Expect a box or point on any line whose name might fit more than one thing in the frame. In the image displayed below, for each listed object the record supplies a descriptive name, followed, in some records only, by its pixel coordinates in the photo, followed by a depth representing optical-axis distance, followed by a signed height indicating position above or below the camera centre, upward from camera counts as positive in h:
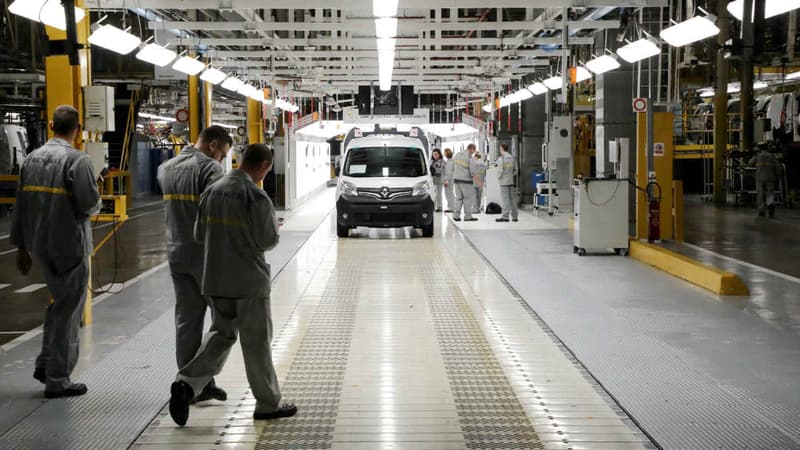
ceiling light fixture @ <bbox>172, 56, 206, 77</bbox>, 14.20 +1.61
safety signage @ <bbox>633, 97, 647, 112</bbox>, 14.73 +0.95
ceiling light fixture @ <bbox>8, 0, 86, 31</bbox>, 7.83 +1.34
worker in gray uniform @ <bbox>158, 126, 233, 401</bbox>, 5.59 -0.39
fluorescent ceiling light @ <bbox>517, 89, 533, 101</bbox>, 21.35 +1.64
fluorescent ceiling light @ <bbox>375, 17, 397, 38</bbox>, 12.22 +1.88
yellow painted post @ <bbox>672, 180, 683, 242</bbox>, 16.02 -0.73
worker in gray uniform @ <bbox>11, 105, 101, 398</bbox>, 5.83 -0.40
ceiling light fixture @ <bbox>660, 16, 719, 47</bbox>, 10.16 +1.47
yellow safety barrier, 10.02 -1.23
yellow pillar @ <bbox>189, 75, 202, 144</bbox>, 17.01 +1.03
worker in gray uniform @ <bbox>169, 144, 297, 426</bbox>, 5.10 -0.58
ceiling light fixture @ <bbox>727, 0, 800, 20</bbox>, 8.19 +1.37
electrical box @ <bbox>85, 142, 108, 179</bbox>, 7.99 +0.15
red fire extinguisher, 14.73 -0.71
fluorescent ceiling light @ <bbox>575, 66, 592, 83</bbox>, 15.64 +1.52
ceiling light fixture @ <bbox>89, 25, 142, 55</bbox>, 10.78 +1.54
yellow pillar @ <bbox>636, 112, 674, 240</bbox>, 15.23 +0.01
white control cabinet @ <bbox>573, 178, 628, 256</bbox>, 13.74 -0.70
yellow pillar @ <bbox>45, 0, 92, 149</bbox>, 8.12 +0.76
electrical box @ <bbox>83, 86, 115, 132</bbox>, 8.13 +0.52
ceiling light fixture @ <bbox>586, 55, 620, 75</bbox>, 14.00 +1.52
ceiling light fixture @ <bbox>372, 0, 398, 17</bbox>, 10.78 +1.87
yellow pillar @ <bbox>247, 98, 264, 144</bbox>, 23.39 +1.17
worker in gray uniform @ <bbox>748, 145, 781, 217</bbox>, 21.19 -0.32
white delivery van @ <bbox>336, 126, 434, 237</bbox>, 17.11 -0.43
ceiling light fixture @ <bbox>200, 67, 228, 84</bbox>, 16.00 +1.62
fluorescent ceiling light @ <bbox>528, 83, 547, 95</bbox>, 19.86 +1.65
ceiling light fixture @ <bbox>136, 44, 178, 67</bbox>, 12.77 +1.59
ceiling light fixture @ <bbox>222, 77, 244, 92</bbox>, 18.06 +1.68
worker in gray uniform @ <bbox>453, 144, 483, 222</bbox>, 20.36 -0.26
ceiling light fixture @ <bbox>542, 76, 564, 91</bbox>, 18.20 +1.63
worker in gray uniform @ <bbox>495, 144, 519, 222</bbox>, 19.88 -0.33
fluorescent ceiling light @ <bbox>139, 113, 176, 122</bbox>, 32.74 +1.96
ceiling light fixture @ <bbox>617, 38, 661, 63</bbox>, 12.28 +1.51
